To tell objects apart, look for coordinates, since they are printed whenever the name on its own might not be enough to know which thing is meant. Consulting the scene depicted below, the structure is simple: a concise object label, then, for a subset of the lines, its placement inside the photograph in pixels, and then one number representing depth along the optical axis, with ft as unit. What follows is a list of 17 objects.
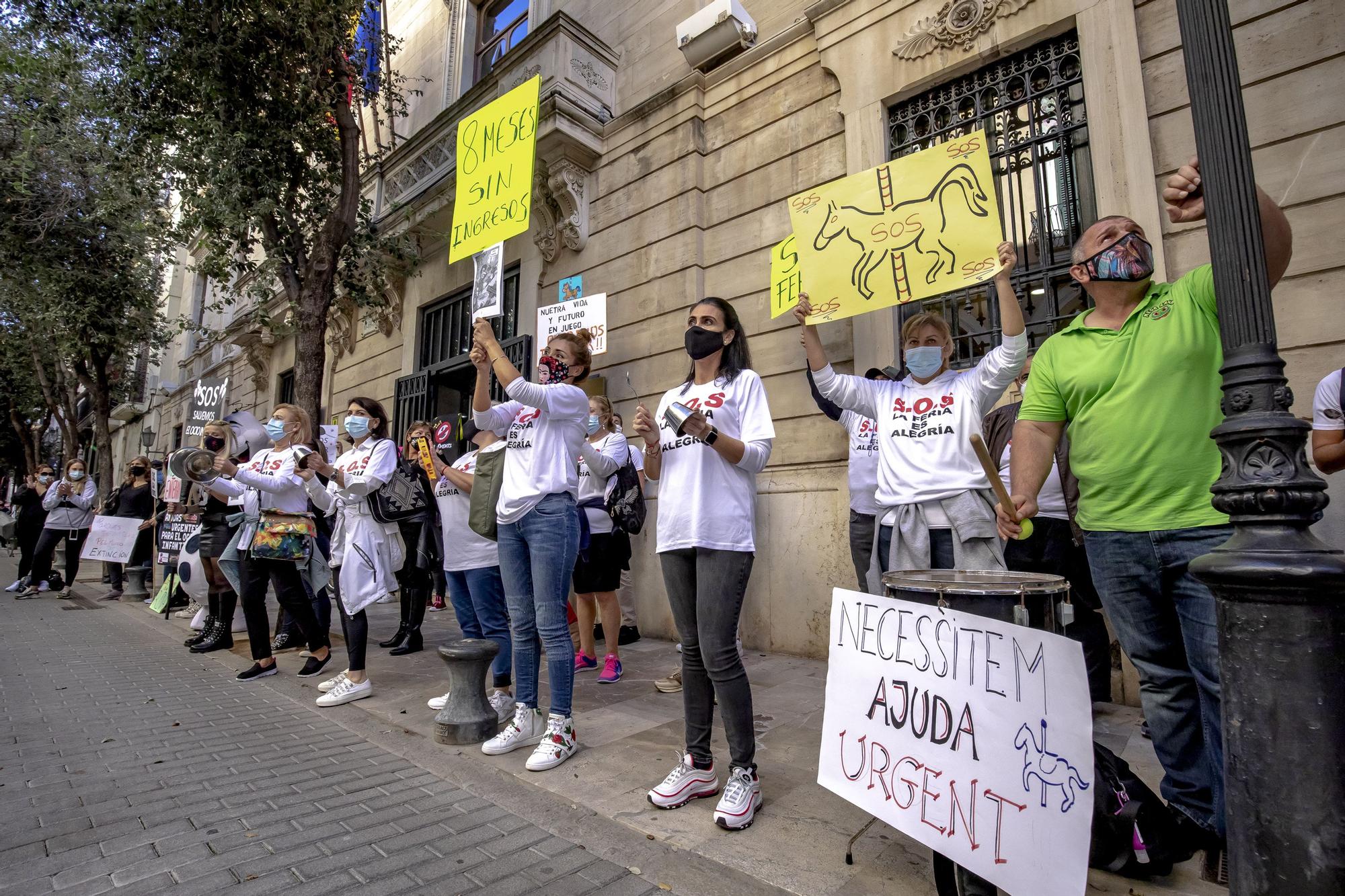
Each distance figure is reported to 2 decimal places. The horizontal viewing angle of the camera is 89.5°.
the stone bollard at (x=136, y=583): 33.35
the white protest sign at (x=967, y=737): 5.40
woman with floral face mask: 10.69
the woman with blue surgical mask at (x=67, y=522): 35.58
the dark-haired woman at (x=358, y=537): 14.53
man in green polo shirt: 6.70
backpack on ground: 6.63
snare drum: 5.90
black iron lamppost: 4.72
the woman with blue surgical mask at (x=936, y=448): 9.48
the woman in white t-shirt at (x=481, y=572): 13.26
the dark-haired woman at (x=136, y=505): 33.60
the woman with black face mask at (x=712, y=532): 8.40
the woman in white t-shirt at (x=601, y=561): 16.08
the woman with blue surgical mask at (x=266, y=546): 15.74
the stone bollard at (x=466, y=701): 11.50
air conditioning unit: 22.85
